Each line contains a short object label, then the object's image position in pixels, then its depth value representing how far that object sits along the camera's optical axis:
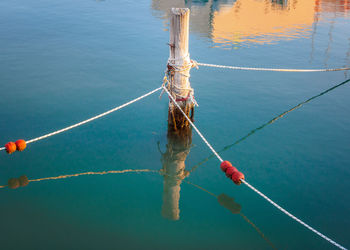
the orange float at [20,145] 7.65
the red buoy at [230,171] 6.61
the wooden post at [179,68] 7.79
